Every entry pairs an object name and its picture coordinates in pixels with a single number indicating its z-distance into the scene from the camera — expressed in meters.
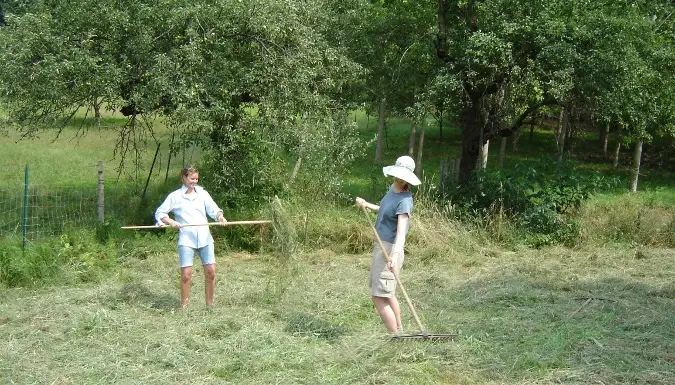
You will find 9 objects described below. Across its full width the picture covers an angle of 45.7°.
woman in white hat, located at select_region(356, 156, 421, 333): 6.69
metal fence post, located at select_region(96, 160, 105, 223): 11.31
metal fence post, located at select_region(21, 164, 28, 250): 10.04
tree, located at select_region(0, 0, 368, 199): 10.59
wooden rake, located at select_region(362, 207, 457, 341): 6.47
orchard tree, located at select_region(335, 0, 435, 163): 14.44
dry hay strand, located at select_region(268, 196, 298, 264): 8.26
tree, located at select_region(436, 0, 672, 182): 12.27
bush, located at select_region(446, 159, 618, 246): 12.01
